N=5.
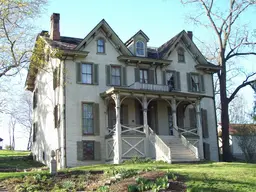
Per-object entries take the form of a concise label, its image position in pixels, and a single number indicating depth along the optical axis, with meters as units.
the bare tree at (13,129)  57.89
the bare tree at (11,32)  18.14
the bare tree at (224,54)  25.68
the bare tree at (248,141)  27.38
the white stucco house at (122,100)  20.19
